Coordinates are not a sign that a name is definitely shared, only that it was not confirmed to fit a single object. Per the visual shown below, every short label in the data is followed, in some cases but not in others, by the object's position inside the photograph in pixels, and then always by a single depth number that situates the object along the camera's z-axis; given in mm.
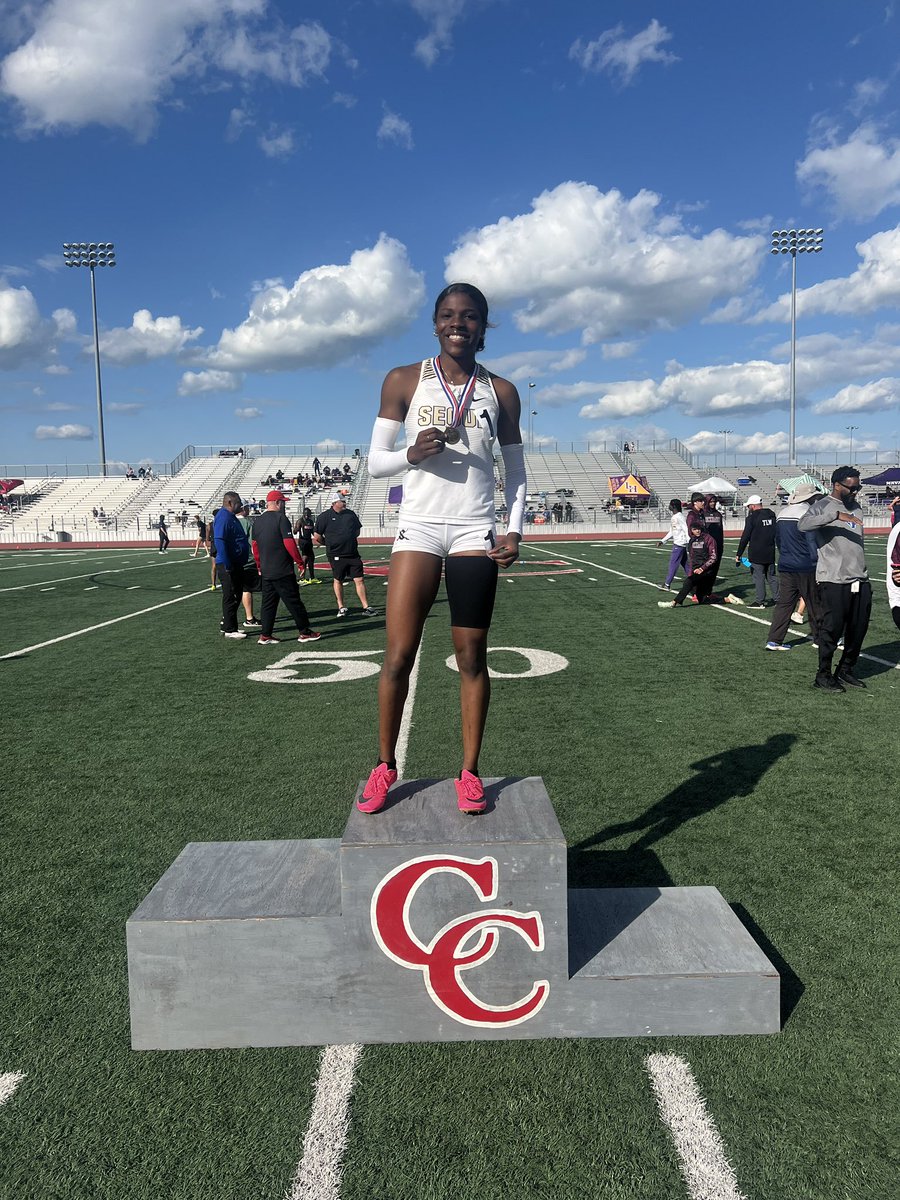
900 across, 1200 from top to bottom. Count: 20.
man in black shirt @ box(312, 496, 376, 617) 11000
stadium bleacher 43272
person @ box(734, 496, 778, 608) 11281
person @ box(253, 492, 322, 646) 9102
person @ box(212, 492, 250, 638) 9648
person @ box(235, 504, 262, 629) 10180
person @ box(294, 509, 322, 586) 16203
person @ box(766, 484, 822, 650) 7930
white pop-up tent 30625
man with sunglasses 6383
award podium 2393
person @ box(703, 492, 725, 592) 11836
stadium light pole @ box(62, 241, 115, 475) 57875
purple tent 38062
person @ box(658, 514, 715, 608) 11641
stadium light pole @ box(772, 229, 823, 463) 50844
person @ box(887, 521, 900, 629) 6195
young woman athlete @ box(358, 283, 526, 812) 2928
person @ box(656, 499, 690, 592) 13070
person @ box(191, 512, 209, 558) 23028
